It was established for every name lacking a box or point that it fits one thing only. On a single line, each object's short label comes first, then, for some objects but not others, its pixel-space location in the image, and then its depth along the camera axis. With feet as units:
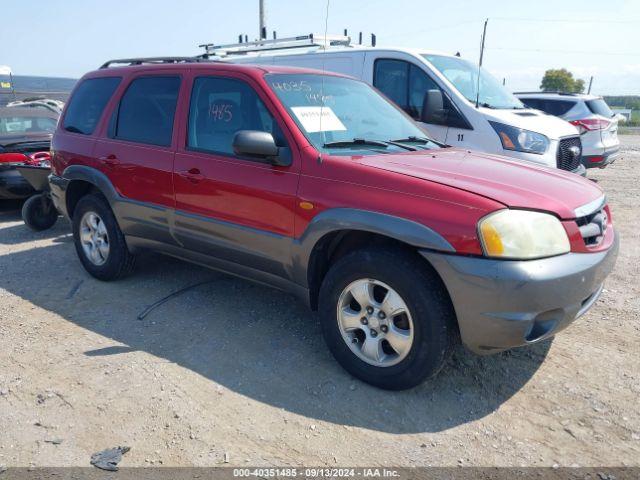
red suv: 8.99
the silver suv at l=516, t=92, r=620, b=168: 32.50
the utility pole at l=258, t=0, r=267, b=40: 55.62
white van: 20.44
